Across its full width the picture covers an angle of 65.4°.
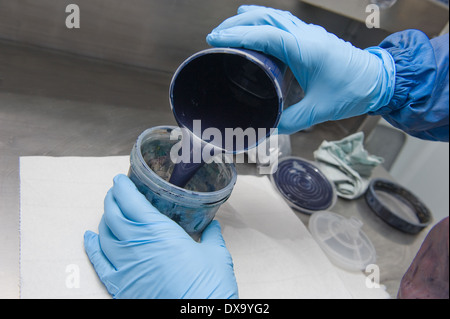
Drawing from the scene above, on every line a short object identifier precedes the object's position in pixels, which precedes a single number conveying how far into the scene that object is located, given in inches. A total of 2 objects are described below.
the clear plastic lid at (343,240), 42.8
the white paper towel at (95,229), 29.3
